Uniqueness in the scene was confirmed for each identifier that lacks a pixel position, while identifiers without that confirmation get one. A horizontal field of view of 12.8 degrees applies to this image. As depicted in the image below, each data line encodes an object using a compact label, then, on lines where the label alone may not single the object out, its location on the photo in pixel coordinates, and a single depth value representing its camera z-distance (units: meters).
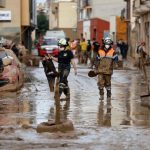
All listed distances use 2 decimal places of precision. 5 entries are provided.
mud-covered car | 20.00
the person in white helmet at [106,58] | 17.31
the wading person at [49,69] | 17.23
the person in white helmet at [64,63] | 17.75
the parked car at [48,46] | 51.47
